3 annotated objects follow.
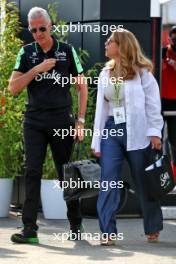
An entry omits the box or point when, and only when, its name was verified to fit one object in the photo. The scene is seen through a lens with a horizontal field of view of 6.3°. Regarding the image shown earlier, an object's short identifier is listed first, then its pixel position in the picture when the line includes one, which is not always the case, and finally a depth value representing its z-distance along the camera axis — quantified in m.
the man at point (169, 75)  16.97
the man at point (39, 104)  13.20
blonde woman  13.08
